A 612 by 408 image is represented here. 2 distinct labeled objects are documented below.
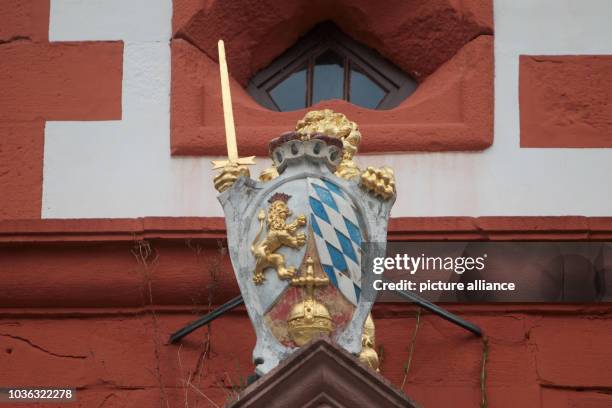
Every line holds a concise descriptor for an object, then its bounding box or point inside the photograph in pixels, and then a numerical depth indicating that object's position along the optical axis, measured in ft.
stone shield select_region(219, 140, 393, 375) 35.54
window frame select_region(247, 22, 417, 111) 42.66
